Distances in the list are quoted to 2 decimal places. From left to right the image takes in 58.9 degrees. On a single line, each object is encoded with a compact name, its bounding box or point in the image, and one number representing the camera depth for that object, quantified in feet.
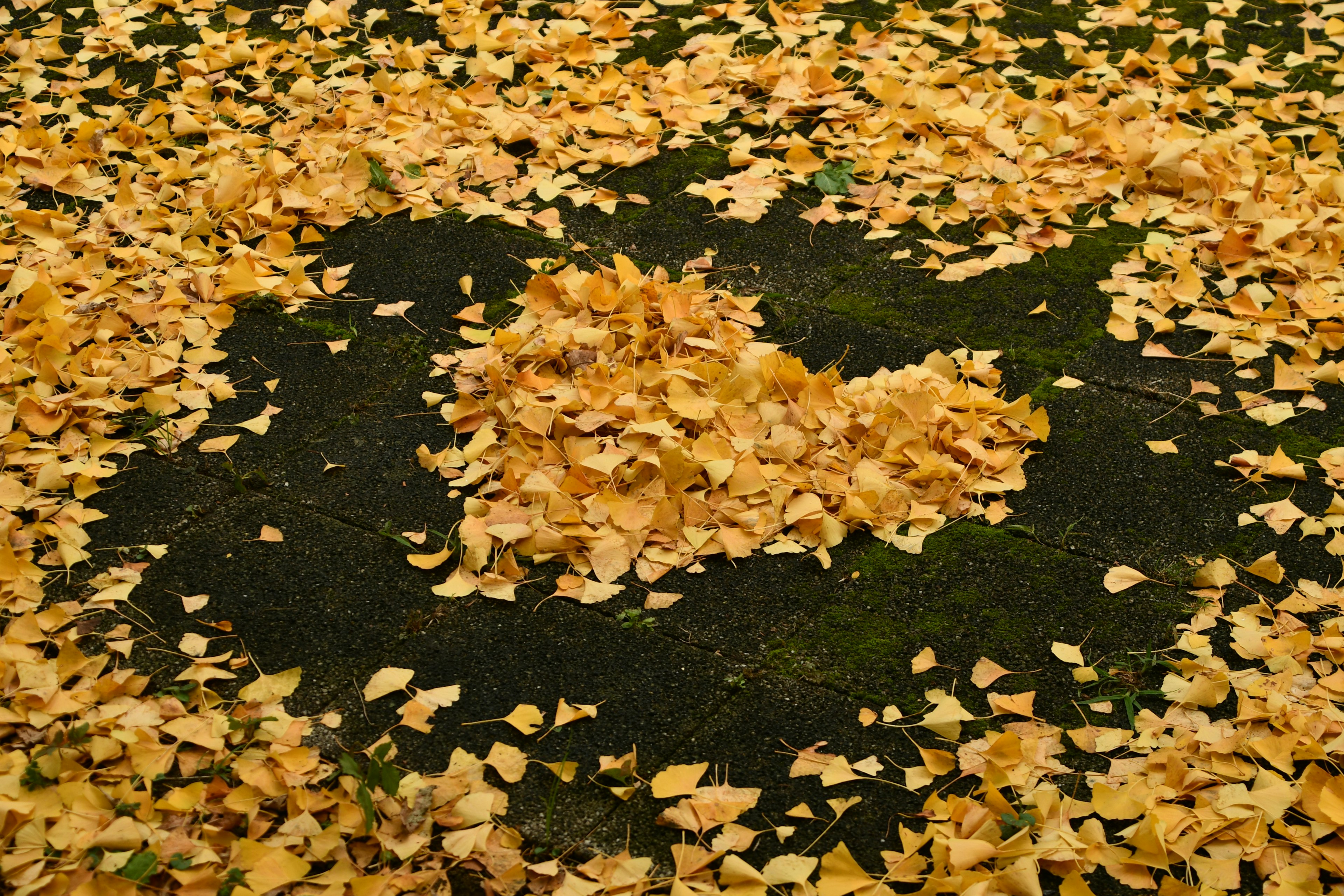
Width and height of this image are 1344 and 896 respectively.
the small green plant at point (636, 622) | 7.26
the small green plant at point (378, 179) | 11.19
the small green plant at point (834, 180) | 11.39
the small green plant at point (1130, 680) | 6.77
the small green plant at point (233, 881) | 5.68
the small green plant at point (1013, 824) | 5.99
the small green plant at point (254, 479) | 8.31
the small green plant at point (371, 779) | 5.89
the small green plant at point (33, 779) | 6.07
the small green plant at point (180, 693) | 6.66
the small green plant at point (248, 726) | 6.43
